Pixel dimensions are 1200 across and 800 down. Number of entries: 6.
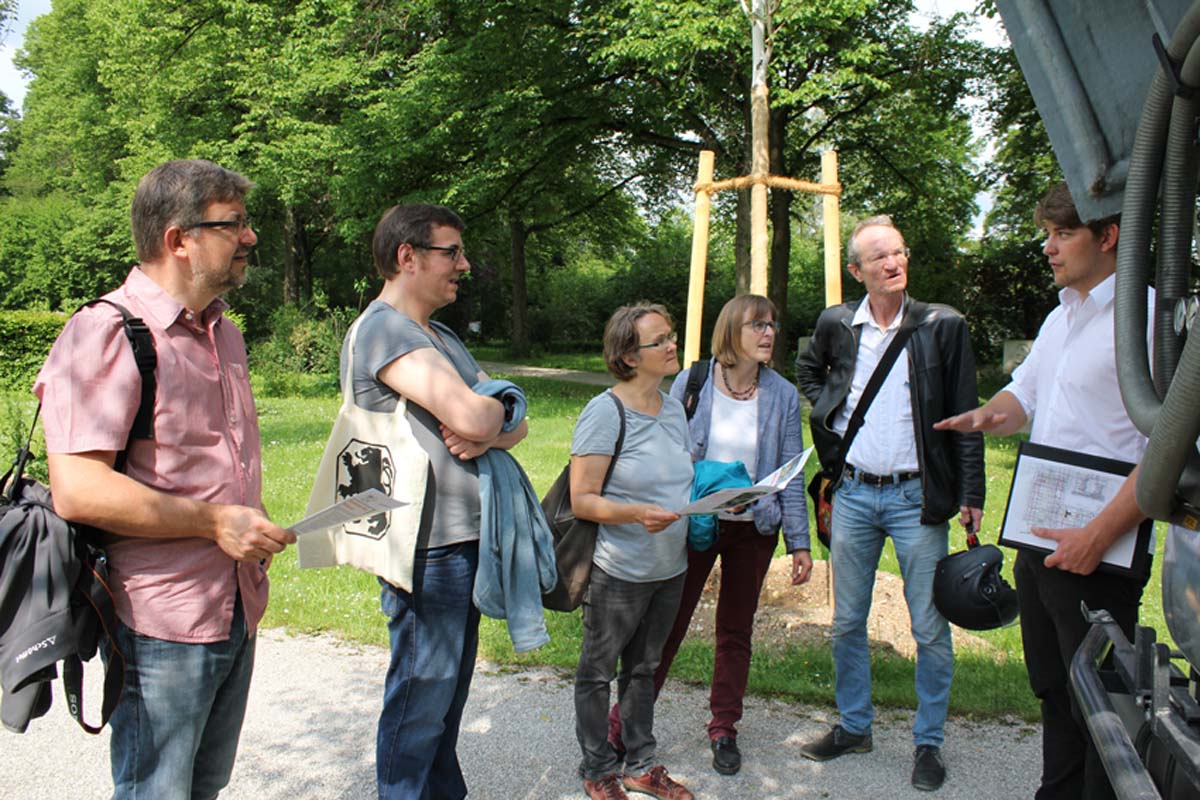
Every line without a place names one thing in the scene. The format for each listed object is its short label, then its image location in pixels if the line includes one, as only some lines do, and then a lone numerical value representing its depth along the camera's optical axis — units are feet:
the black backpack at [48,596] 7.00
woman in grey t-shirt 11.91
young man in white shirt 9.50
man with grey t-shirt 9.46
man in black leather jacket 13.00
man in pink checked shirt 7.14
